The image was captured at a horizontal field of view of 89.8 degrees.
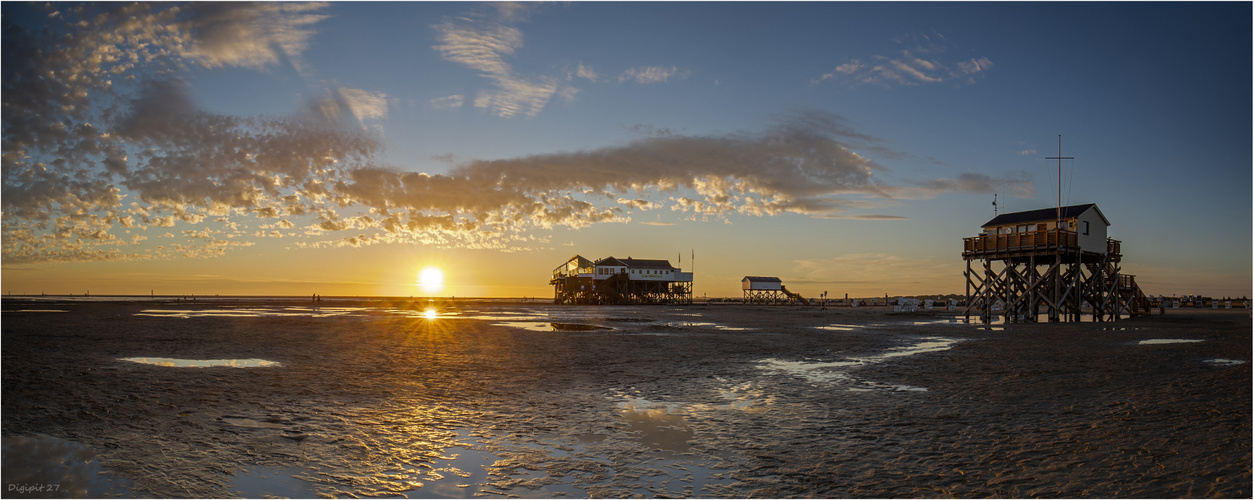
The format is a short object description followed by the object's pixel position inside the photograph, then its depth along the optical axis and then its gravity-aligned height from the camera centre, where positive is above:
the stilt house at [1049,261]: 38.75 +2.12
